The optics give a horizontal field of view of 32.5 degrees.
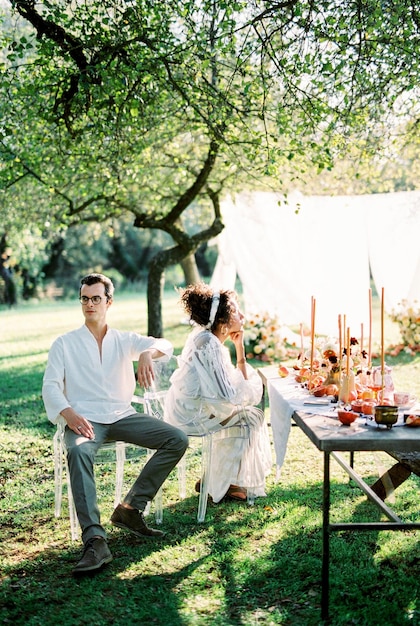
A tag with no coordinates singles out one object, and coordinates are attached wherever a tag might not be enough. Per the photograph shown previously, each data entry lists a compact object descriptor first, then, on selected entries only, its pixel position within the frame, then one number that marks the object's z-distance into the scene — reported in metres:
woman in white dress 4.32
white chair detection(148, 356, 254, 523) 4.29
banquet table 2.99
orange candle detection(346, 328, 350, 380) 3.70
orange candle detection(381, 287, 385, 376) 3.33
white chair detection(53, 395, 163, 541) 4.10
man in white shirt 3.88
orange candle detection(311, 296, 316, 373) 3.87
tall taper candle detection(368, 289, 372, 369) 4.09
